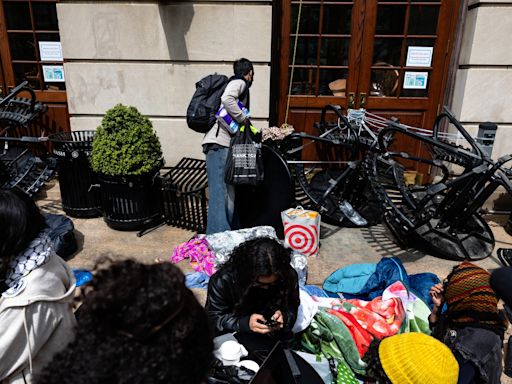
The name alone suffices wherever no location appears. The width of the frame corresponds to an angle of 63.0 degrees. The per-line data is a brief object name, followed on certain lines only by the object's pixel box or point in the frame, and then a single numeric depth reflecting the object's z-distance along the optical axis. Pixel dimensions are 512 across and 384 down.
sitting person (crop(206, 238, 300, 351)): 2.55
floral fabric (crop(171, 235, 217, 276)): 4.25
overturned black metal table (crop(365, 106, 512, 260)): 4.17
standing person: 4.22
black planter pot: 4.78
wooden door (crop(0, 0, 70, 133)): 6.25
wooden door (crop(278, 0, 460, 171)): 5.85
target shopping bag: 4.41
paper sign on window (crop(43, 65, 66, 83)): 6.48
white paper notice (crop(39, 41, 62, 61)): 6.40
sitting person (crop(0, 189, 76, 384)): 1.72
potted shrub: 4.66
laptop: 1.87
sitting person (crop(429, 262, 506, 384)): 2.33
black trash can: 5.08
